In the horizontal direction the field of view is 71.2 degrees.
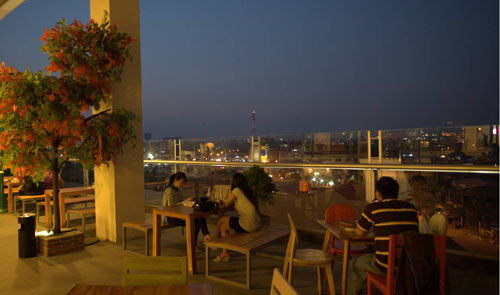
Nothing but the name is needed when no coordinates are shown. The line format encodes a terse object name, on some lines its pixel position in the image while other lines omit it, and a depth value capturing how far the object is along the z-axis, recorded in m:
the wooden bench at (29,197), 7.42
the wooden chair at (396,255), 2.67
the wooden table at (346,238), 3.21
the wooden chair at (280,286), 1.54
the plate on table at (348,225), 3.42
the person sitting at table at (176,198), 5.06
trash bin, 5.00
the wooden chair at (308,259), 3.29
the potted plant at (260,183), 5.76
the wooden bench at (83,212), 6.22
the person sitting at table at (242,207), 4.46
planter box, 5.07
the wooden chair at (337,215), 3.86
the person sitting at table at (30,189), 7.55
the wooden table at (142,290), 1.87
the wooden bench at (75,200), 6.94
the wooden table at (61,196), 6.64
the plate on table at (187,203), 4.95
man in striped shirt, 2.90
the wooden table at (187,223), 4.38
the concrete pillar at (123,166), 5.81
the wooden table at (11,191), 8.47
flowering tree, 4.77
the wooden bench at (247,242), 3.81
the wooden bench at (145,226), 4.87
